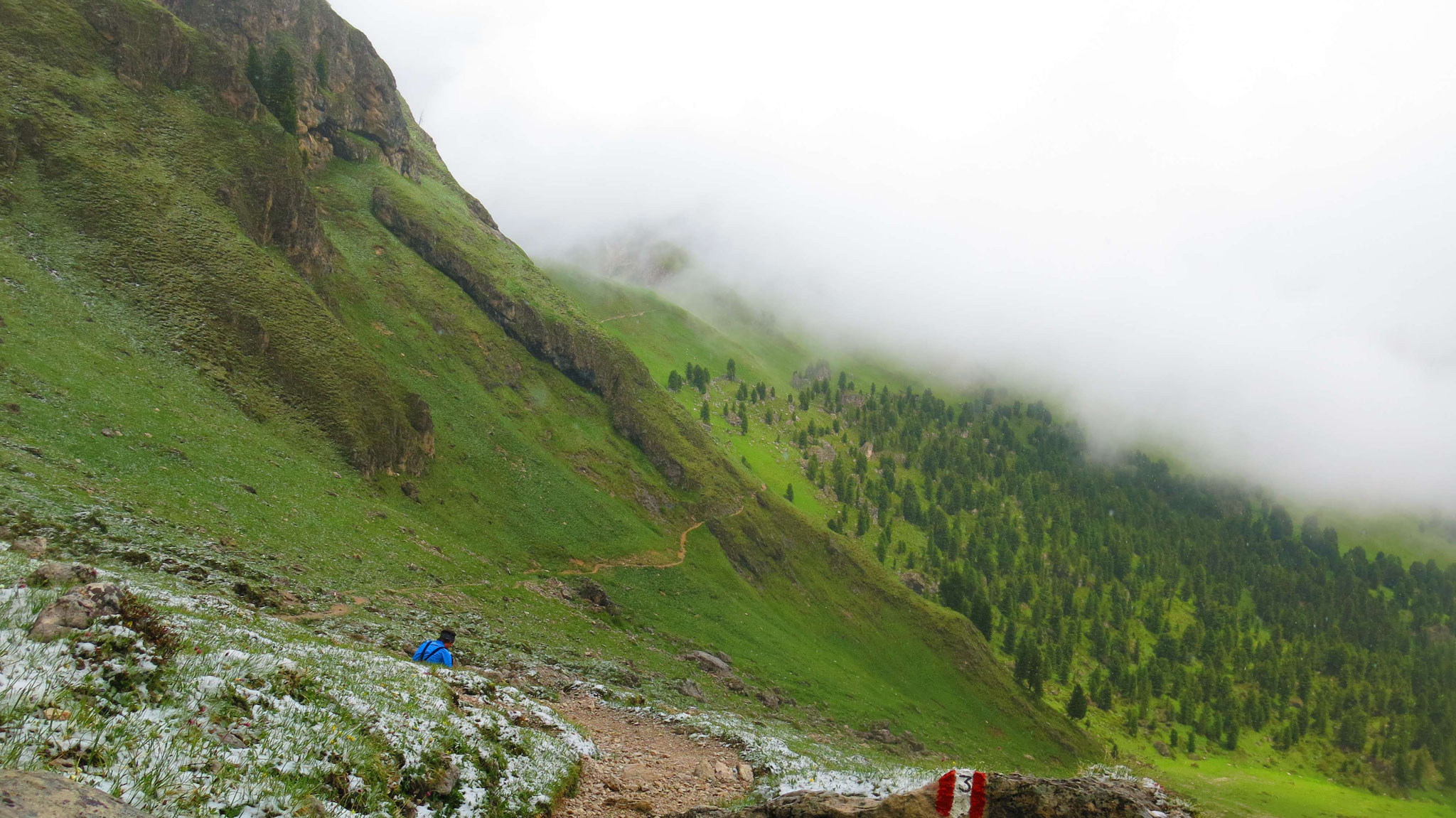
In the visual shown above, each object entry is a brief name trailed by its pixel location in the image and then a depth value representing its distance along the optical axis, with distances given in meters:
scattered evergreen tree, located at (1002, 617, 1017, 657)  163.88
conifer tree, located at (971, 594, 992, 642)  136.12
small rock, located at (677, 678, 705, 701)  48.16
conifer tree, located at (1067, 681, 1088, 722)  124.93
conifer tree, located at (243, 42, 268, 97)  82.44
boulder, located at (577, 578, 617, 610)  60.84
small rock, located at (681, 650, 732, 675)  59.62
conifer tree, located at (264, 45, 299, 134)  83.75
